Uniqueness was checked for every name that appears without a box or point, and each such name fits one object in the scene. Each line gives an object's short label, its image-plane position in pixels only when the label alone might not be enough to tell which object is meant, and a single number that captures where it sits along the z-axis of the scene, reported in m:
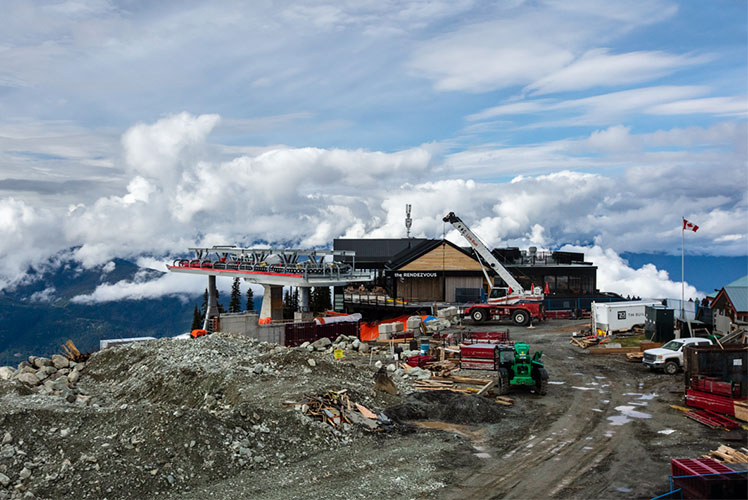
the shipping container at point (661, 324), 35.50
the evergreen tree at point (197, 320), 90.75
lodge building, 60.72
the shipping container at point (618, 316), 40.31
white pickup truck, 28.67
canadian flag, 40.09
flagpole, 40.88
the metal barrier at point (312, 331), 37.75
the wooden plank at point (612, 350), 34.59
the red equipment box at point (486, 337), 34.53
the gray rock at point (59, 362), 30.75
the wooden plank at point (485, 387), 23.92
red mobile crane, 46.12
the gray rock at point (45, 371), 28.86
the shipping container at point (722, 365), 22.28
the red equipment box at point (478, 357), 29.55
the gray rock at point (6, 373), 27.49
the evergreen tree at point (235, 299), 84.06
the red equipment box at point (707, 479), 12.15
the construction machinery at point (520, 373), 24.48
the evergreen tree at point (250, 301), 89.00
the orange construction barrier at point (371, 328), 44.09
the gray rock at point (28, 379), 26.97
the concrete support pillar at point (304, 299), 44.41
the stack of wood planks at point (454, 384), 24.73
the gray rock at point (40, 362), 30.09
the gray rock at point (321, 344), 36.00
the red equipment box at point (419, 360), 30.03
